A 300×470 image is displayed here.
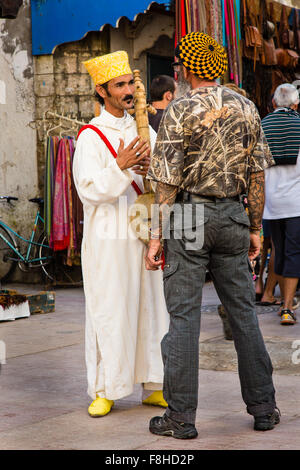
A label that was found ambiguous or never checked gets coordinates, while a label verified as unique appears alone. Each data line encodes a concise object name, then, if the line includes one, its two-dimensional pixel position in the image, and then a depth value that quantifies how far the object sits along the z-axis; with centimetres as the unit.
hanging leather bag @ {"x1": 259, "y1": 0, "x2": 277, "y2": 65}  1736
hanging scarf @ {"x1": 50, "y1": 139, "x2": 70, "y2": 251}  1507
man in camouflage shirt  624
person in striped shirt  1142
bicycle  1600
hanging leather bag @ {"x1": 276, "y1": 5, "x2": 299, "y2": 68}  1805
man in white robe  710
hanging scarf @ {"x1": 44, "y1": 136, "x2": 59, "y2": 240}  1504
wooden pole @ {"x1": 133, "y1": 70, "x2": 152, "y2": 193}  732
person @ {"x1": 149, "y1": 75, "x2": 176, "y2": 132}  1197
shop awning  1459
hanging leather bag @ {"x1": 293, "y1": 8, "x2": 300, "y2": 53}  1845
